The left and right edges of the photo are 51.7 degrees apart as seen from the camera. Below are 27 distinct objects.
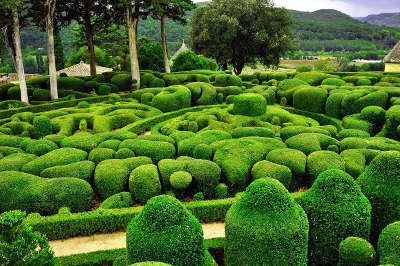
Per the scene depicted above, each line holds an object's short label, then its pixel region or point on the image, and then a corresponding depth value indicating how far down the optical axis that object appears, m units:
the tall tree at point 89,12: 34.50
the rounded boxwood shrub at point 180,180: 13.89
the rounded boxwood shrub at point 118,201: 13.41
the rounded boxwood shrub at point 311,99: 24.94
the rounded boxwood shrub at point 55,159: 15.09
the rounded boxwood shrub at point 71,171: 14.63
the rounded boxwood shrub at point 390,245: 8.70
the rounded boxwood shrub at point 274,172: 14.33
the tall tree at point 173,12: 35.08
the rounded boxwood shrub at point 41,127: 19.80
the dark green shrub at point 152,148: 16.31
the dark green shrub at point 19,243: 8.05
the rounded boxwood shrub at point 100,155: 15.96
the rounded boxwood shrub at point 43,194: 13.25
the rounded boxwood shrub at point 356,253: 9.00
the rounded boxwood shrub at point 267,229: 8.49
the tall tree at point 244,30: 44.94
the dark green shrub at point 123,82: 32.38
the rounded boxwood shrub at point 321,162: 14.66
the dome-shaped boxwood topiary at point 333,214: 9.57
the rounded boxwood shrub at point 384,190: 10.28
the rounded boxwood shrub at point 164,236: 8.20
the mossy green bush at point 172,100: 25.31
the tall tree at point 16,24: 24.73
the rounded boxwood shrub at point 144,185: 13.95
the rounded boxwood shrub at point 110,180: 14.33
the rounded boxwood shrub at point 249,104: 21.14
